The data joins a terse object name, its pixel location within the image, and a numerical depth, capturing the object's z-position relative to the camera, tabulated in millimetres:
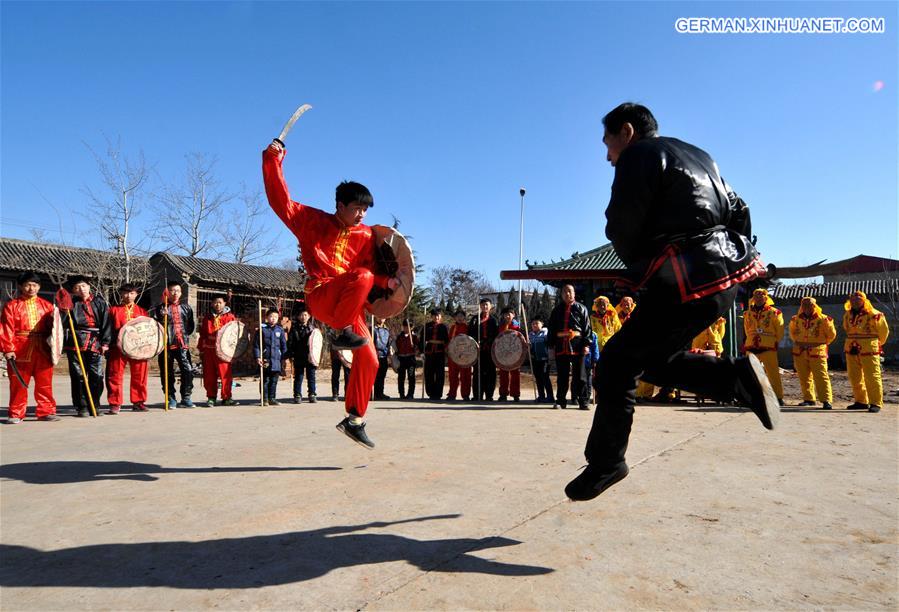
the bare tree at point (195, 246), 27484
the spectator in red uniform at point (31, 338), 7297
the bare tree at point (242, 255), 30891
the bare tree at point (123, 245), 21658
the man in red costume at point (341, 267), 4129
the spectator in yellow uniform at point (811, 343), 9547
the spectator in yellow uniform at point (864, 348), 8945
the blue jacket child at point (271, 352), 9688
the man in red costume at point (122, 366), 8070
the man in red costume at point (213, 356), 9438
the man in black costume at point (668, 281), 2461
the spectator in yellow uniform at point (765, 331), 9633
